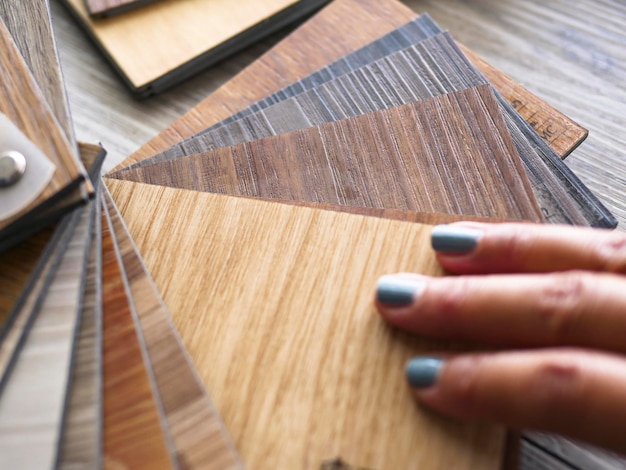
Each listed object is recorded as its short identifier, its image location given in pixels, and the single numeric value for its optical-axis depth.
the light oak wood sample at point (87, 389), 0.20
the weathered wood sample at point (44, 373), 0.20
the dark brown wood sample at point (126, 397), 0.20
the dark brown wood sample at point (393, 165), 0.25
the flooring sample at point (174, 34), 0.33
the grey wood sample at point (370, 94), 0.29
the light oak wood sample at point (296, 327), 0.21
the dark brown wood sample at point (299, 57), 0.31
